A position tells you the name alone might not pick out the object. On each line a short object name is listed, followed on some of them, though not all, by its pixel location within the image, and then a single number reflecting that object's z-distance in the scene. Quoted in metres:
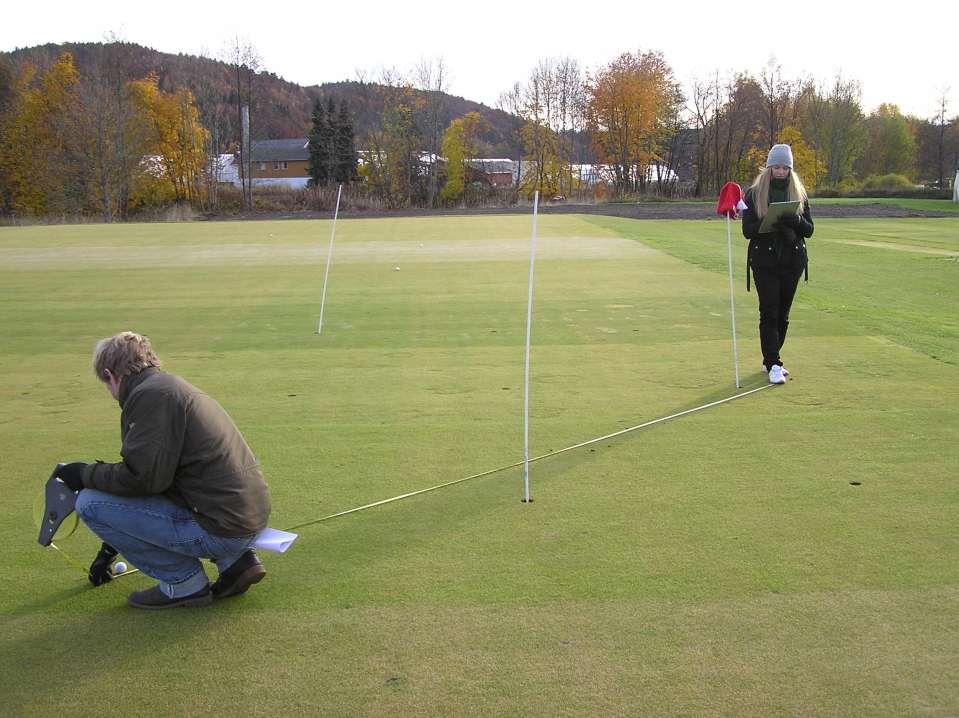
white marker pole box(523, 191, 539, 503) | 6.31
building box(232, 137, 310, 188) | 131.75
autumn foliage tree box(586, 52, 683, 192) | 78.25
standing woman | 9.24
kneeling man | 4.46
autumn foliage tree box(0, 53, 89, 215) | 69.94
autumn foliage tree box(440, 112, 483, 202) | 83.94
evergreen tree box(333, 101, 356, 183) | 86.56
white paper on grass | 4.71
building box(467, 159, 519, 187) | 85.25
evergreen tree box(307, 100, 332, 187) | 87.88
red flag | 9.36
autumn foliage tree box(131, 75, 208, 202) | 79.94
